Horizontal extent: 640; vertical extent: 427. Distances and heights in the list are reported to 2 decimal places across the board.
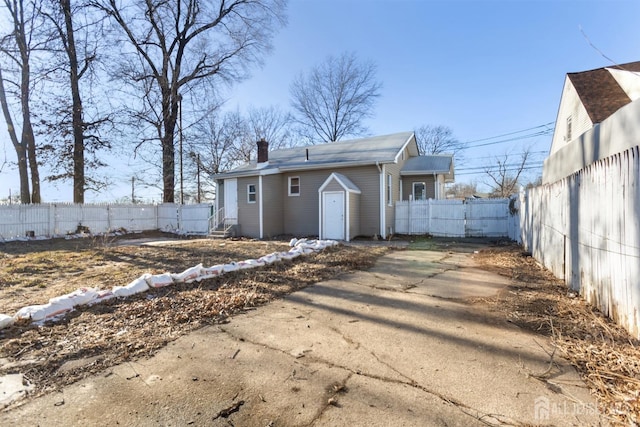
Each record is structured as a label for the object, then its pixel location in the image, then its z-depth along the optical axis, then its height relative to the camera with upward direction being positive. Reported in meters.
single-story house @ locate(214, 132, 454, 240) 13.09 +1.14
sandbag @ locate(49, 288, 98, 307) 3.83 -1.10
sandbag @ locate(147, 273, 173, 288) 4.70 -1.07
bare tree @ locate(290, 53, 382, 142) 29.58 +11.80
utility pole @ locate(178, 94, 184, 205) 20.84 +7.48
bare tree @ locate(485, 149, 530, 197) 32.78 +3.70
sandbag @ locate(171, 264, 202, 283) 4.96 -1.07
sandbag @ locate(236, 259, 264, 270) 6.00 -1.08
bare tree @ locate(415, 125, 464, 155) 37.22 +8.81
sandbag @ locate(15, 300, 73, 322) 3.48 -1.16
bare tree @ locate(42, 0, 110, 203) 16.00 +5.03
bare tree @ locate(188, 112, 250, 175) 28.44 +6.28
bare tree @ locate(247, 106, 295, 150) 32.00 +9.64
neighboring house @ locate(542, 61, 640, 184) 4.49 +3.96
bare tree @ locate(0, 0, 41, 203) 14.93 +6.14
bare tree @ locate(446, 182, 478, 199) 42.03 +2.90
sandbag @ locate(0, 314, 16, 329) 3.29 -1.18
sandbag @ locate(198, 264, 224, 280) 5.30 -1.08
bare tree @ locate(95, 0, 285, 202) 19.77 +10.43
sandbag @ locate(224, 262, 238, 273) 5.71 -1.07
